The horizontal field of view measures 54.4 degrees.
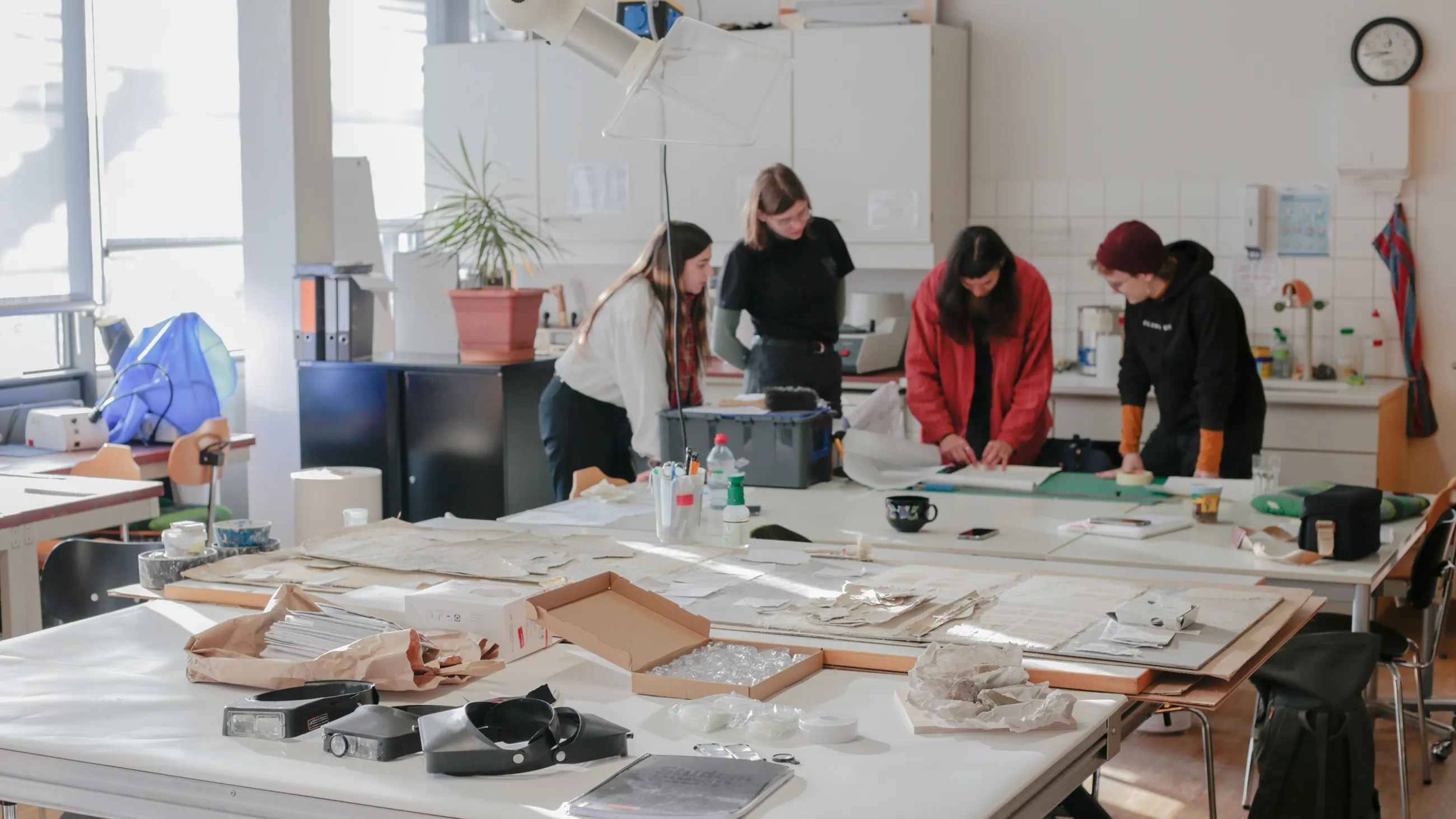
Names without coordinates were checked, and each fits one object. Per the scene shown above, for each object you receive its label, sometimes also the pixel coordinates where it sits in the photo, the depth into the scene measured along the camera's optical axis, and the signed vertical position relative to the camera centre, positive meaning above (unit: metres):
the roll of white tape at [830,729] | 1.74 -0.50
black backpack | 2.69 -0.80
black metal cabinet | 5.17 -0.40
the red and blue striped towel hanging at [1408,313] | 5.66 +0.02
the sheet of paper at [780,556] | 2.74 -0.46
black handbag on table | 2.95 -0.43
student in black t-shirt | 4.85 +0.09
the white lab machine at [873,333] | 6.02 -0.05
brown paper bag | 1.92 -0.47
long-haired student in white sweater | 4.11 -0.13
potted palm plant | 5.19 +0.08
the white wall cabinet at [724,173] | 6.14 +0.66
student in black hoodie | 4.15 -0.11
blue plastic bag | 4.91 -0.21
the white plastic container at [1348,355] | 5.73 -0.15
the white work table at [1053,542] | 2.88 -0.50
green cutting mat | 3.69 -0.45
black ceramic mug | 3.28 -0.45
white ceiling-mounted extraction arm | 2.26 +0.39
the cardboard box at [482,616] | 2.13 -0.45
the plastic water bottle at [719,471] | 3.29 -0.36
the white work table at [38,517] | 3.54 -0.50
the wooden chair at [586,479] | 3.94 -0.44
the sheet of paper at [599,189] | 6.45 +0.61
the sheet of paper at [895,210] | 5.97 +0.47
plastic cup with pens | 3.06 -0.40
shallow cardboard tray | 1.96 -0.46
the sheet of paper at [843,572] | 2.62 -0.47
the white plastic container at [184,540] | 2.68 -0.41
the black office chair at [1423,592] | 3.34 -0.67
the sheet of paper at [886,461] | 3.95 -0.40
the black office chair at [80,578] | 3.04 -0.55
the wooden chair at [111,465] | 4.32 -0.43
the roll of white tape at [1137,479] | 3.79 -0.43
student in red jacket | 4.26 -0.10
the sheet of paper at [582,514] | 3.44 -0.48
